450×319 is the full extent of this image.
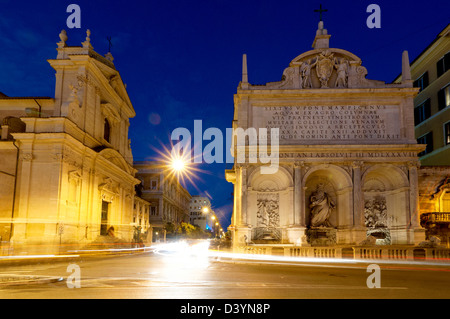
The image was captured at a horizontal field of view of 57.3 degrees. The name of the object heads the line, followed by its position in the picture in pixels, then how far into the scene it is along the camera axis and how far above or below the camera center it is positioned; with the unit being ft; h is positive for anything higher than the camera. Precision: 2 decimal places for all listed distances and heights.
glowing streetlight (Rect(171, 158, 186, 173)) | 127.56 +15.82
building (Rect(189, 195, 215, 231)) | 512.26 +1.56
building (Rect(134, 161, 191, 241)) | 247.91 +14.29
